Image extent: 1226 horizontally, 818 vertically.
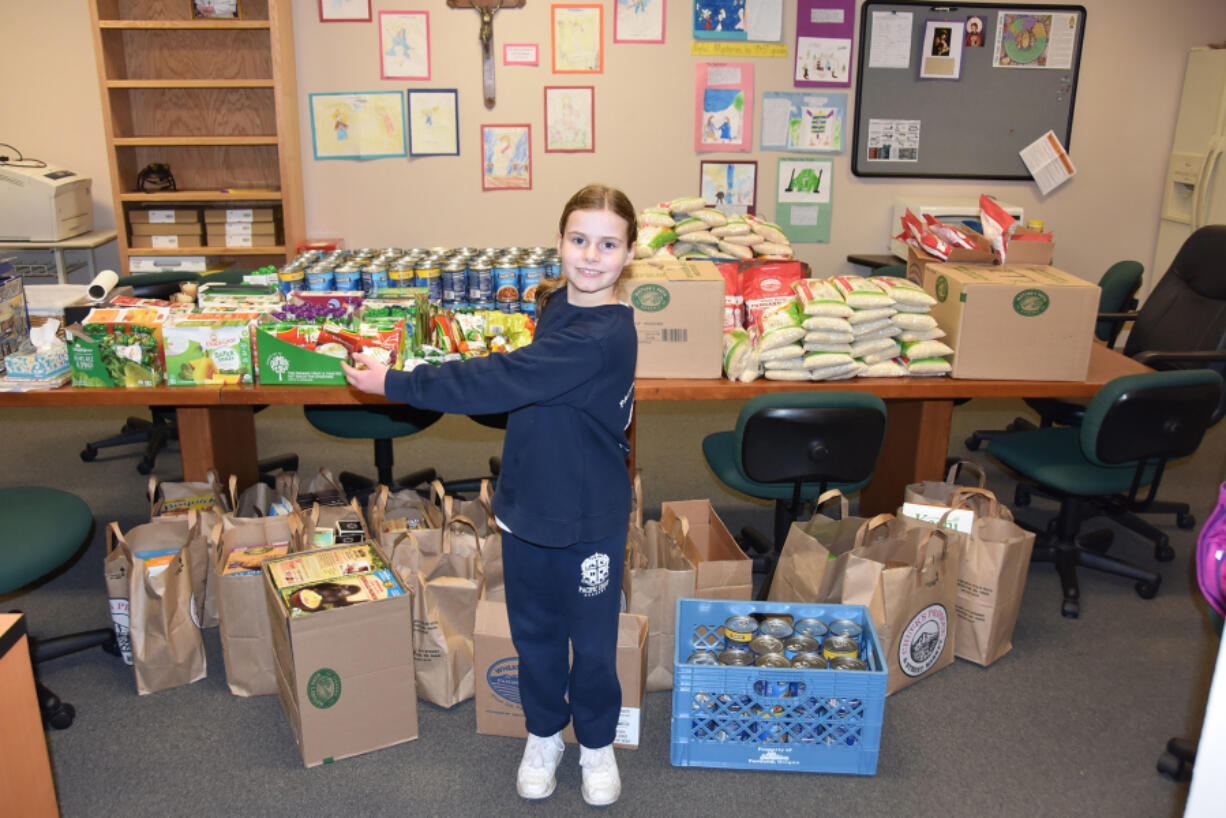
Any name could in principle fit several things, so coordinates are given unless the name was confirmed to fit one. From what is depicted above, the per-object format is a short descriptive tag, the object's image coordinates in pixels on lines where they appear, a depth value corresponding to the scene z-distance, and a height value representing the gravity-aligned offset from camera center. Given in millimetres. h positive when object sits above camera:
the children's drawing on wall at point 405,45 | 4766 +443
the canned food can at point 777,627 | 2332 -1144
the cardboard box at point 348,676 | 2098 -1178
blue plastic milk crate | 2119 -1248
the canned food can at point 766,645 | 2264 -1153
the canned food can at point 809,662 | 2170 -1138
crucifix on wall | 4730 +594
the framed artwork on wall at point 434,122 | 4871 +76
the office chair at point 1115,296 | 4074 -603
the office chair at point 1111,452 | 2680 -925
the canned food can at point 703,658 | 2239 -1169
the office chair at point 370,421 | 3211 -927
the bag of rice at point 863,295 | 2818 -426
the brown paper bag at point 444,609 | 2330 -1111
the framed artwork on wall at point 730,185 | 5059 -213
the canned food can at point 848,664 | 2166 -1138
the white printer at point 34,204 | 4492 -339
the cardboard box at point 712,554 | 2439 -1077
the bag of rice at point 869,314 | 2836 -484
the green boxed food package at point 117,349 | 2678 -590
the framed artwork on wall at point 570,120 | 4898 +102
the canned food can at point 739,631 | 2312 -1141
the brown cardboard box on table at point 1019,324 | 2830 -508
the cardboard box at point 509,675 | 2197 -1206
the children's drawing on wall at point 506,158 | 4941 -96
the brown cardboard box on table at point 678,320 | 2754 -504
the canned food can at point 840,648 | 2212 -1132
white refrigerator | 4832 -41
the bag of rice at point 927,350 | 2879 -589
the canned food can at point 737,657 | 2213 -1152
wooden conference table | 2701 -735
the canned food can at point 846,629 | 2299 -1127
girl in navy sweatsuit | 1750 -594
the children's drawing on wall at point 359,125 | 4867 +54
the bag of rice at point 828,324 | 2801 -506
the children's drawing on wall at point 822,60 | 4906 +421
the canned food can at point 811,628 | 2328 -1141
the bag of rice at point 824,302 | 2805 -447
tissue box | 2695 -639
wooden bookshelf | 4617 +125
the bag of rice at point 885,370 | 2893 -653
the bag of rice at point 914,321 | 2859 -504
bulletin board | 4918 +304
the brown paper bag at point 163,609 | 2326 -1134
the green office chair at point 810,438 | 2535 -760
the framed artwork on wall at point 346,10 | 4742 +602
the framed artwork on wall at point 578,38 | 4781 +495
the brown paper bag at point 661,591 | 2385 -1089
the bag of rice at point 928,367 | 2900 -644
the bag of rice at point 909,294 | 2848 -426
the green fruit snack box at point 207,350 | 2703 -593
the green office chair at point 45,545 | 2213 -954
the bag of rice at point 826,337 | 2834 -551
